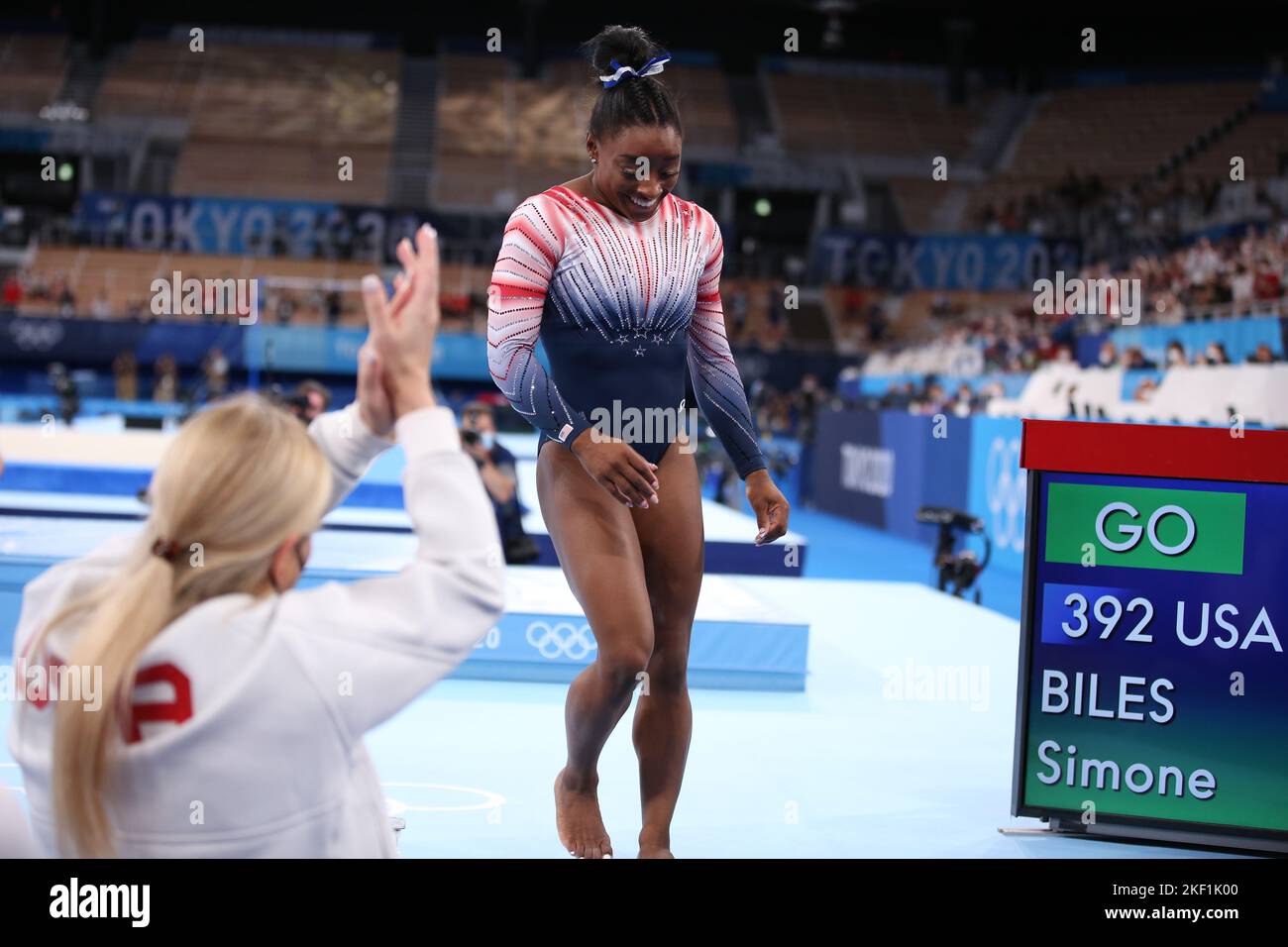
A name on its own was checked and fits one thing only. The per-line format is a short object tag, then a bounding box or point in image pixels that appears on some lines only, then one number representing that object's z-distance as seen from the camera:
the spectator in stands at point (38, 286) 24.13
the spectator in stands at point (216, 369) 20.90
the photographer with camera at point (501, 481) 7.00
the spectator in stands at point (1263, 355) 10.16
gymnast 2.75
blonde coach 1.41
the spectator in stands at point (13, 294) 23.84
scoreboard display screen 3.35
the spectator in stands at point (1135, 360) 11.56
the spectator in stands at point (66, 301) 23.77
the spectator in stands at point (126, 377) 23.06
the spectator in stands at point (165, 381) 22.31
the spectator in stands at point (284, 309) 24.01
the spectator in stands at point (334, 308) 24.14
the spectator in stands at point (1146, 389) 10.63
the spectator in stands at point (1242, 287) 13.31
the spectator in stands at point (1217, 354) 10.55
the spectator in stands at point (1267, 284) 12.81
